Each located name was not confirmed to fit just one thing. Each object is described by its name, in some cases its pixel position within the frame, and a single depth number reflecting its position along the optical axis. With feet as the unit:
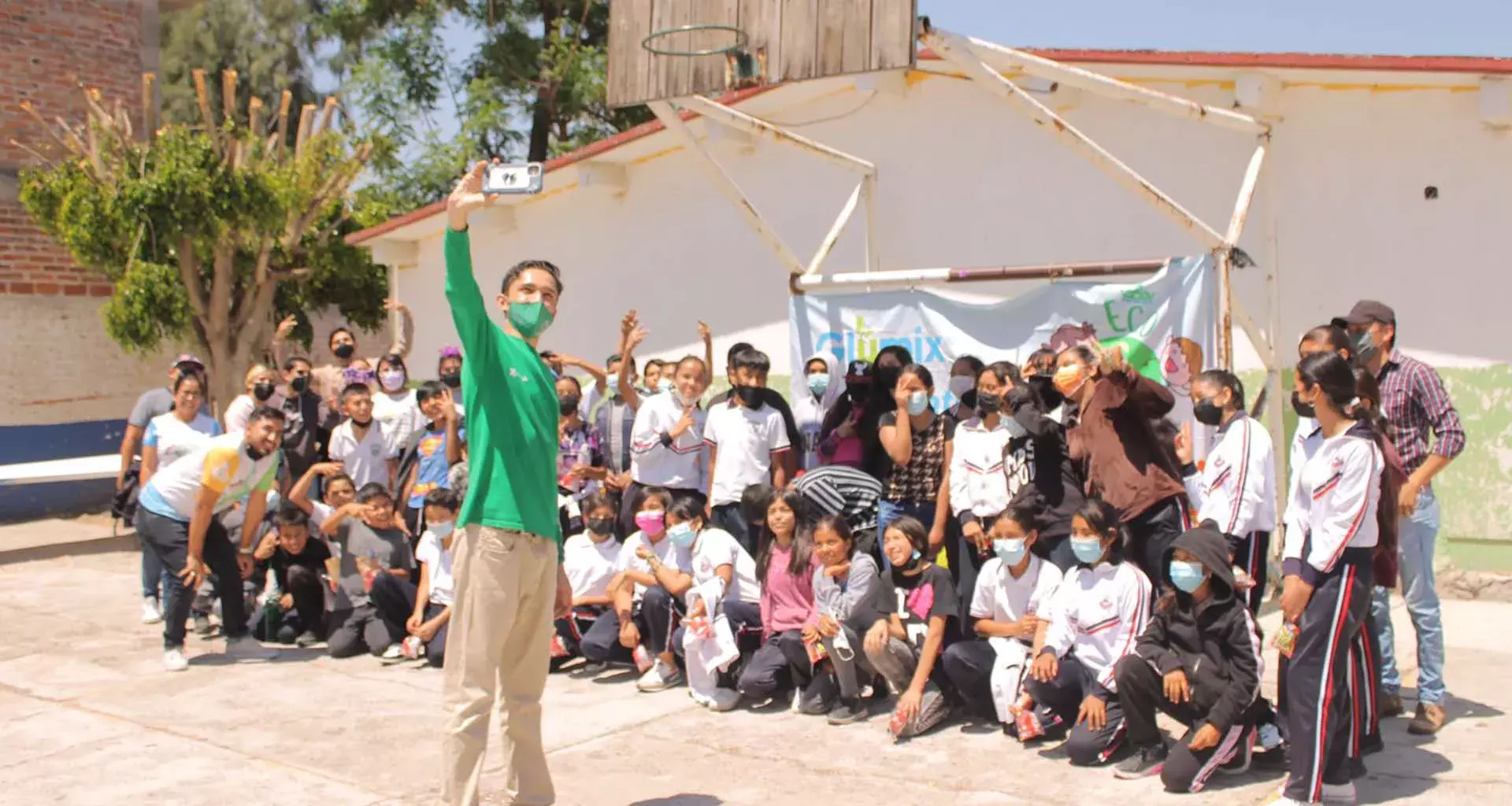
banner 24.52
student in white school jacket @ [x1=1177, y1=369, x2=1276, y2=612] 19.42
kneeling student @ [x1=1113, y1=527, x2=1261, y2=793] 16.40
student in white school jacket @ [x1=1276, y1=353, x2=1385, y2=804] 15.17
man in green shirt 14.53
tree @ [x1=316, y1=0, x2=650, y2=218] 66.33
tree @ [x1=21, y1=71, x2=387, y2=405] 43.27
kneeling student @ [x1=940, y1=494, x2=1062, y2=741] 18.98
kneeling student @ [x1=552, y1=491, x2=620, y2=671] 24.30
